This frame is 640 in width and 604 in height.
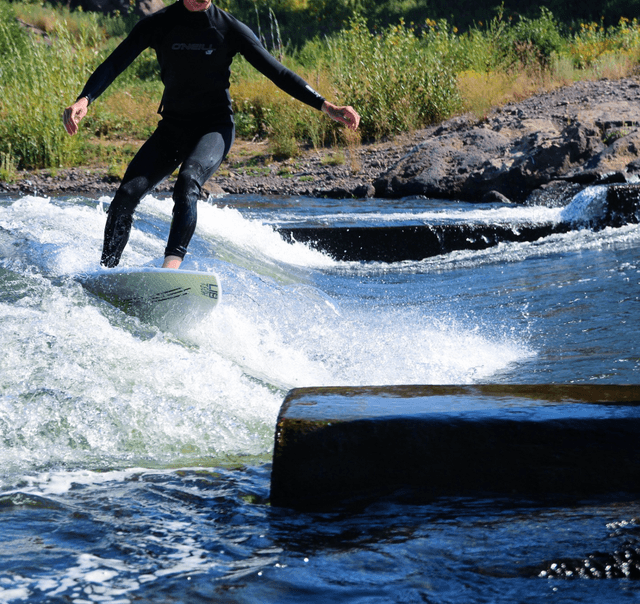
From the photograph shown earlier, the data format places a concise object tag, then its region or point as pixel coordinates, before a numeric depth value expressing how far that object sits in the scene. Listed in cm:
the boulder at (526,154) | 2203
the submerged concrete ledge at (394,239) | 1703
